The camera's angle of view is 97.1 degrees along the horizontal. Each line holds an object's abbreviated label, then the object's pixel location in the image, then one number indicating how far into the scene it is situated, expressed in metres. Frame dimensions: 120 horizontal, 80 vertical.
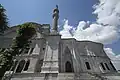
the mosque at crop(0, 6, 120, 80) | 9.15
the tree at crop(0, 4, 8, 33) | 7.16
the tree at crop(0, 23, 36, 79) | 6.79
